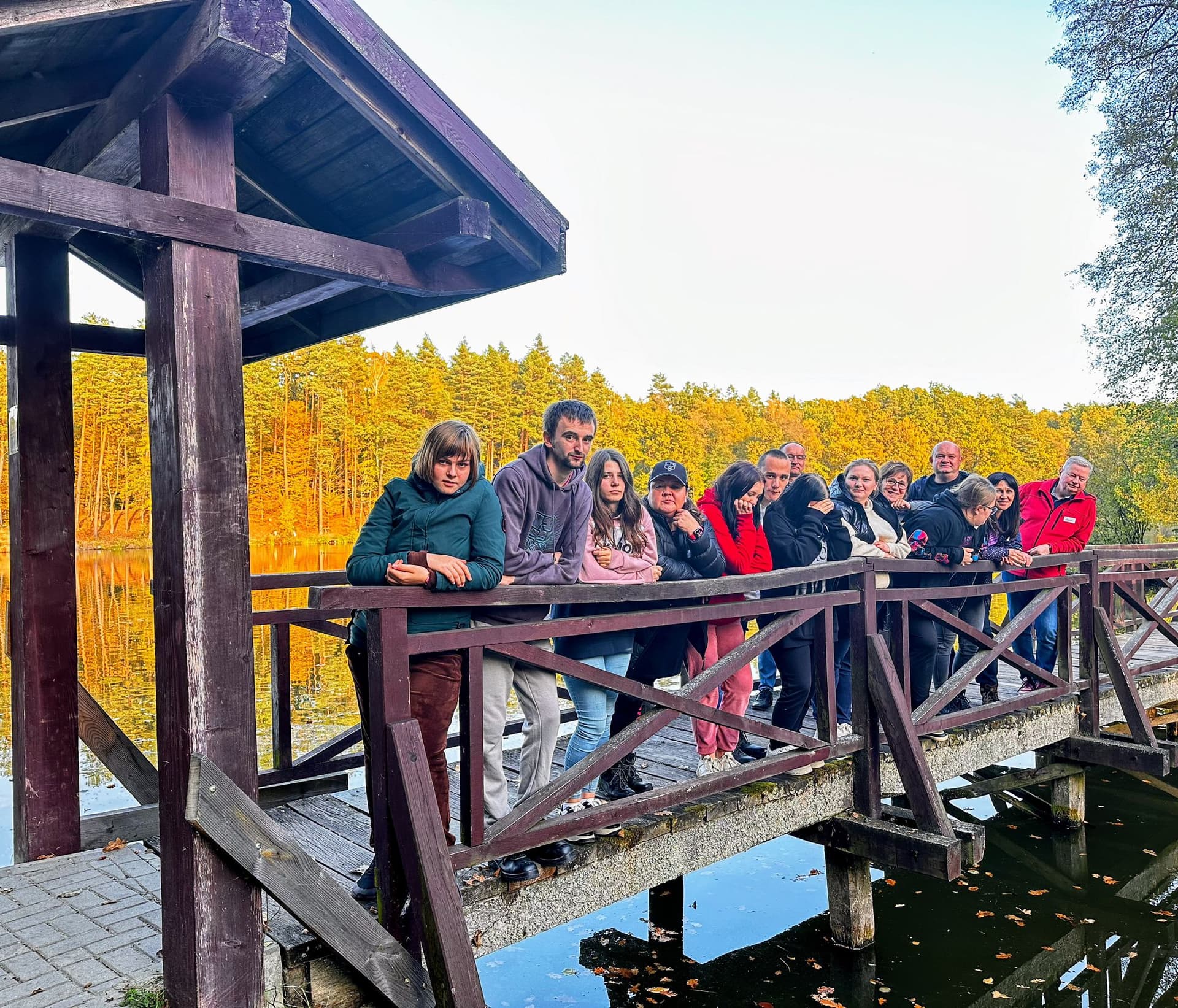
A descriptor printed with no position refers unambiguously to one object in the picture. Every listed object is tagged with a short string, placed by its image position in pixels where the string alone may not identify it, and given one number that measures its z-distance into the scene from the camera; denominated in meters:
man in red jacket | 6.80
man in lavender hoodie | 3.57
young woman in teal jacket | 3.15
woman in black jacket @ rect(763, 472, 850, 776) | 4.86
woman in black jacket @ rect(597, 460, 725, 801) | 4.29
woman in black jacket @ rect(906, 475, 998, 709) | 5.49
